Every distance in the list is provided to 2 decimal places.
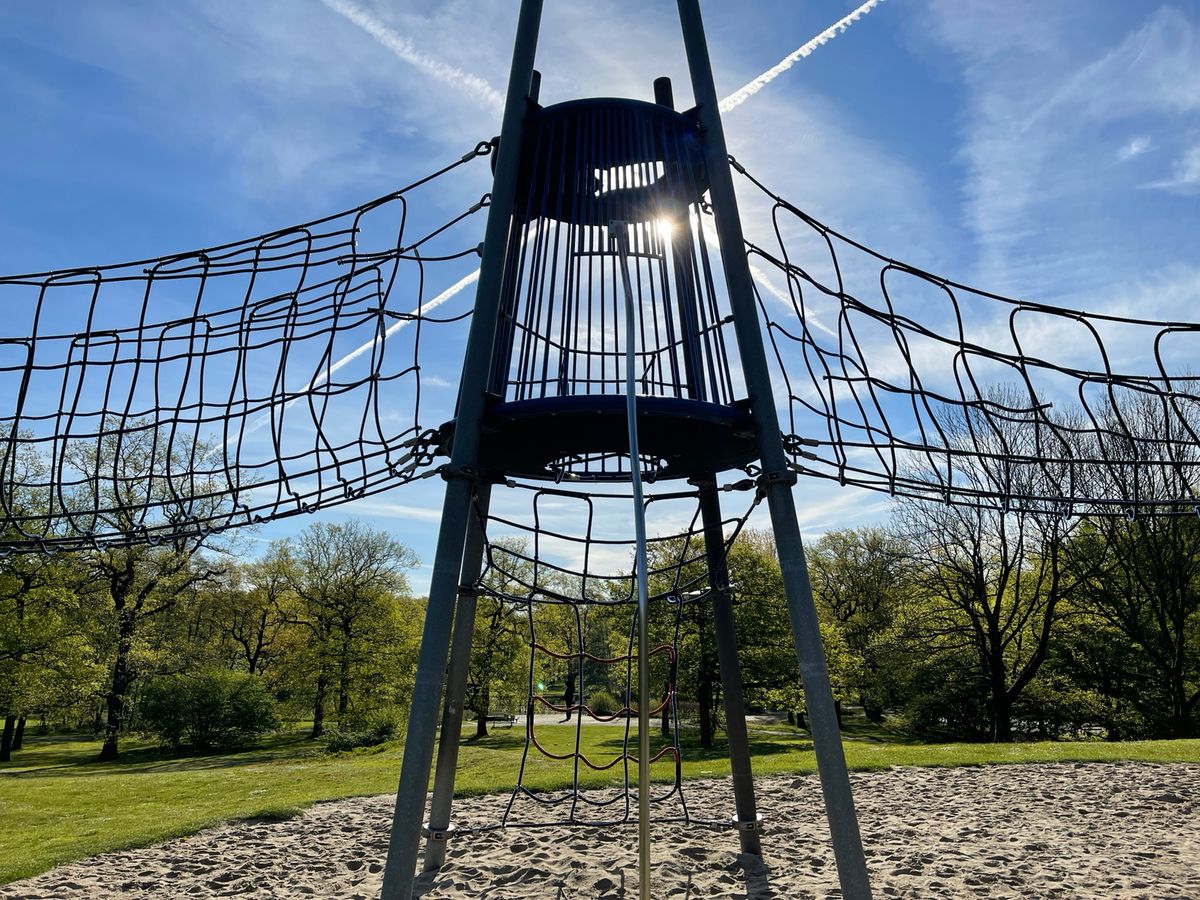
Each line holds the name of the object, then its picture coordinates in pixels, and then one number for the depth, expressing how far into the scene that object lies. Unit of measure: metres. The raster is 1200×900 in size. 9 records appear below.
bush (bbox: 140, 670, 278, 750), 28.14
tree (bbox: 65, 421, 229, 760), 24.20
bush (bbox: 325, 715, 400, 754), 27.14
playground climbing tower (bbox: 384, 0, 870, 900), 3.27
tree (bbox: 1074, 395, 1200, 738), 21.48
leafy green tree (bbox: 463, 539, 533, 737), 28.77
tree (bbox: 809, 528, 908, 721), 28.08
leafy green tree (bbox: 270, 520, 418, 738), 31.05
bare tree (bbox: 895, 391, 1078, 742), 23.77
